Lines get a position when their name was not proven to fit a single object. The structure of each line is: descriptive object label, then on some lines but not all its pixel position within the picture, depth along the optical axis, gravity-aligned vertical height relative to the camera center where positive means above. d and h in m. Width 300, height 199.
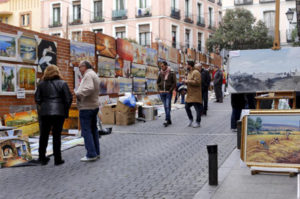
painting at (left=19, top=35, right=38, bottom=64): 9.28 +1.07
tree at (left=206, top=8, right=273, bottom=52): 40.31 +5.91
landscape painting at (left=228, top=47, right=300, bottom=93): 7.56 +0.39
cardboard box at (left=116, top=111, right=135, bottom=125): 11.59 -0.77
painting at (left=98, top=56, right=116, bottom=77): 13.03 +0.87
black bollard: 5.21 -0.97
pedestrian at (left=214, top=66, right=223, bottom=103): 18.45 +0.31
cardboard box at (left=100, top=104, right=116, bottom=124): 11.80 -0.66
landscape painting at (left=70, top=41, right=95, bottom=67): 11.30 +1.20
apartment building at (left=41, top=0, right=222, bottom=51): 37.59 +7.27
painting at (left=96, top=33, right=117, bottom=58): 12.95 +1.59
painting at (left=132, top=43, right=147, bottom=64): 16.12 +1.60
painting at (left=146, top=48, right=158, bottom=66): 17.80 +1.61
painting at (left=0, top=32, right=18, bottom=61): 8.68 +1.04
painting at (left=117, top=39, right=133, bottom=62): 14.60 +1.61
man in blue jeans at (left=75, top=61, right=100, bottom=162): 6.82 -0.19
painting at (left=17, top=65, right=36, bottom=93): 9.21 +0.36
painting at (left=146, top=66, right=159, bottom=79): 17.60 +0.89
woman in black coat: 6.73 -0.23
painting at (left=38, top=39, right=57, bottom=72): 9.92 +1.02
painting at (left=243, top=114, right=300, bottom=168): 5.41 -0.70
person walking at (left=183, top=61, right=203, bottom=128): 10.57 +0.05
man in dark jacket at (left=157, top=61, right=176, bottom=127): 11.35 +0.16
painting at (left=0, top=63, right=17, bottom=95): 8.72 +0.32
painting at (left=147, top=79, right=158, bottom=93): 17.56 +0.29
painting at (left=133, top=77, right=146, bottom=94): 16.00 +0.27
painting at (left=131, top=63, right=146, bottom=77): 15.88 +0.90
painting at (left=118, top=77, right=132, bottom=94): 14.54 +0.27
